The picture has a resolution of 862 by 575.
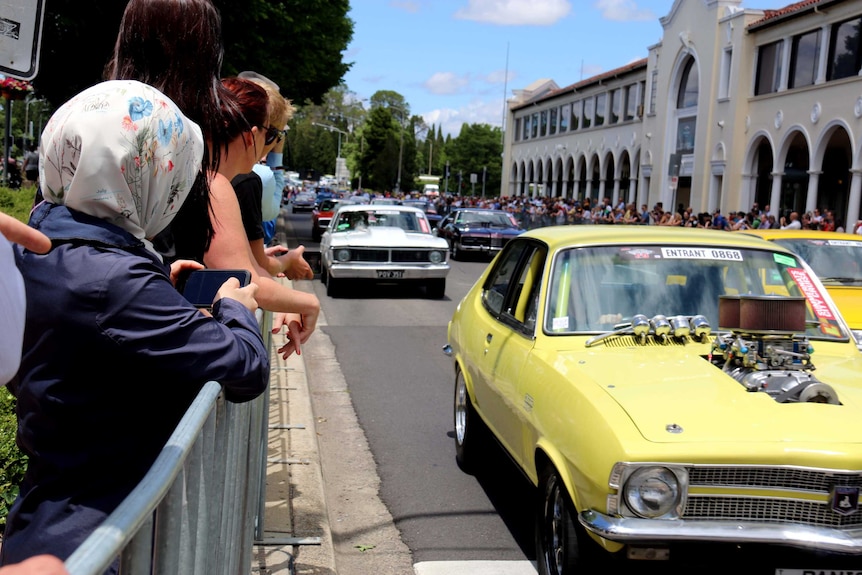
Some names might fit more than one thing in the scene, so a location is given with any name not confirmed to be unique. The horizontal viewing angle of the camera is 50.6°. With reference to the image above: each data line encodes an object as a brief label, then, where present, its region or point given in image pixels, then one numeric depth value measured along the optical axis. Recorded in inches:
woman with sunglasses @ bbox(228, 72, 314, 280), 142.9
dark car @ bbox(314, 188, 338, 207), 2299.6
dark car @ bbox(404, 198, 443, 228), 1457.9
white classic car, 619.8
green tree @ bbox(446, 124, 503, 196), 4877.0
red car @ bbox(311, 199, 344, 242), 1237.0
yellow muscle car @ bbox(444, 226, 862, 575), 132.6
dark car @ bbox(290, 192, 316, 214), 2438.5
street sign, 140.8
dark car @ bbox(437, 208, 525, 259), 1018.7
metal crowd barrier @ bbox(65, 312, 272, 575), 53.9
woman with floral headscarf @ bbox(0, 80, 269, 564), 70.9
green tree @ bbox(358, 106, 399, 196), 3831.2
